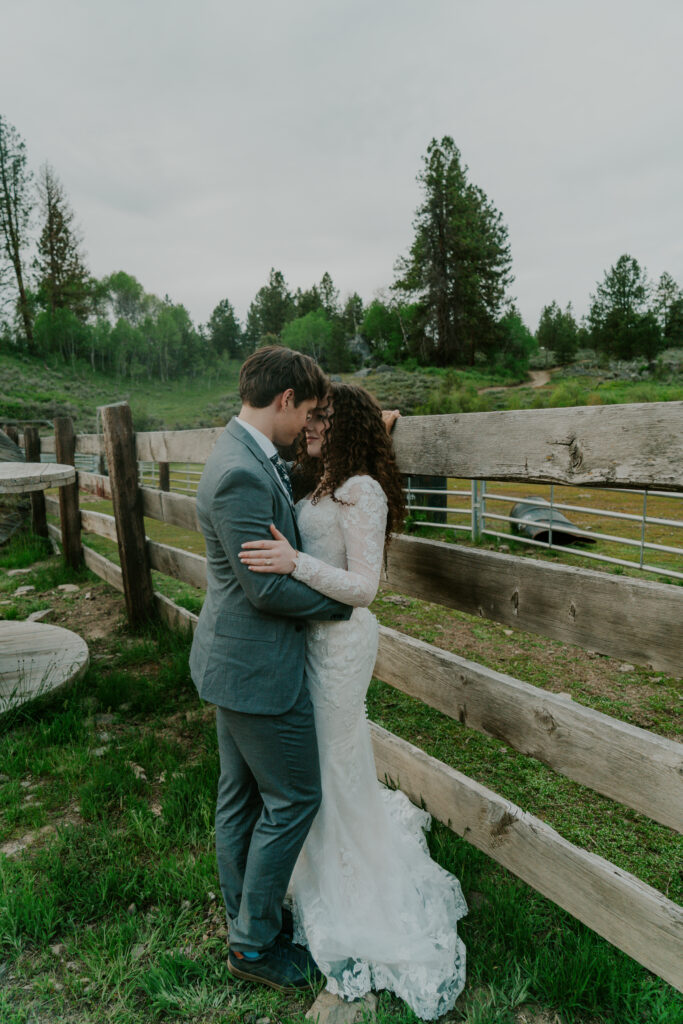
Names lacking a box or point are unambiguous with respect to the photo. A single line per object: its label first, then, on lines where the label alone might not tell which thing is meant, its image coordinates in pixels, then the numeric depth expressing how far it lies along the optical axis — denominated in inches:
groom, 69.0
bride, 73.5
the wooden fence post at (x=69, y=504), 260.5
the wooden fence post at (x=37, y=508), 337.4
